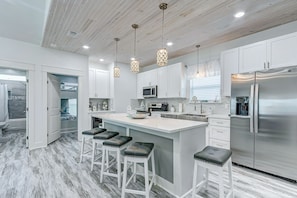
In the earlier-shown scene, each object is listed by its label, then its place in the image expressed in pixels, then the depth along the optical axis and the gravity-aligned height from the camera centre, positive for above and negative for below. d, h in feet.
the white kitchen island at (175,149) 6.47 -2.33
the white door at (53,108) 14.67 -1.15
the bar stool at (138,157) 6.09 -2.39
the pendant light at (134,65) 9.61 +2.03
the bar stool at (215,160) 5.20 -2.20
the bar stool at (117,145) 7.39 -2.35
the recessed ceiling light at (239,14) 8.23 +4.51
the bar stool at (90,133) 9.86 -2.29
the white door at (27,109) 13.24 -1.06
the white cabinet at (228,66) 10.93 +2.31
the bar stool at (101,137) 8.73 -2.24
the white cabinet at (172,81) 15.16 +1.69
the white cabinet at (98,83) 17.87 +1.67
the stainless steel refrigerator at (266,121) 7.96 -1.28
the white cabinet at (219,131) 10.50 -2.38
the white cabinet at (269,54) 8.54 +2.67
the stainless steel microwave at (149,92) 17.67 +0.69
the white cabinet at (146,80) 17.94 +2.20
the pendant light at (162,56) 7.66 +2.08
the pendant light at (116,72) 10.80 +1.78
